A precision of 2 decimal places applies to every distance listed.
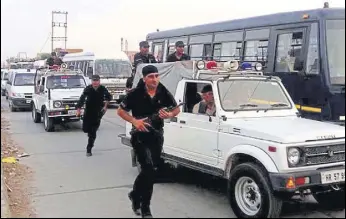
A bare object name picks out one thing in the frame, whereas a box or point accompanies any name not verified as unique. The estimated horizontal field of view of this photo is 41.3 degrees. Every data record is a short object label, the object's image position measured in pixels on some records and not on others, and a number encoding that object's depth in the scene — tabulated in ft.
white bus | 69.97
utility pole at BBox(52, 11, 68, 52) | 189.61
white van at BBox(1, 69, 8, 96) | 107.82
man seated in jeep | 20.72
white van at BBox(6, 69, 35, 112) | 68.44
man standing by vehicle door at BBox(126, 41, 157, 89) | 35.17
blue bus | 24.62
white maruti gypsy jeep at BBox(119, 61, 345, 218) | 16.57
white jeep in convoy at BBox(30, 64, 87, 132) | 46.11
